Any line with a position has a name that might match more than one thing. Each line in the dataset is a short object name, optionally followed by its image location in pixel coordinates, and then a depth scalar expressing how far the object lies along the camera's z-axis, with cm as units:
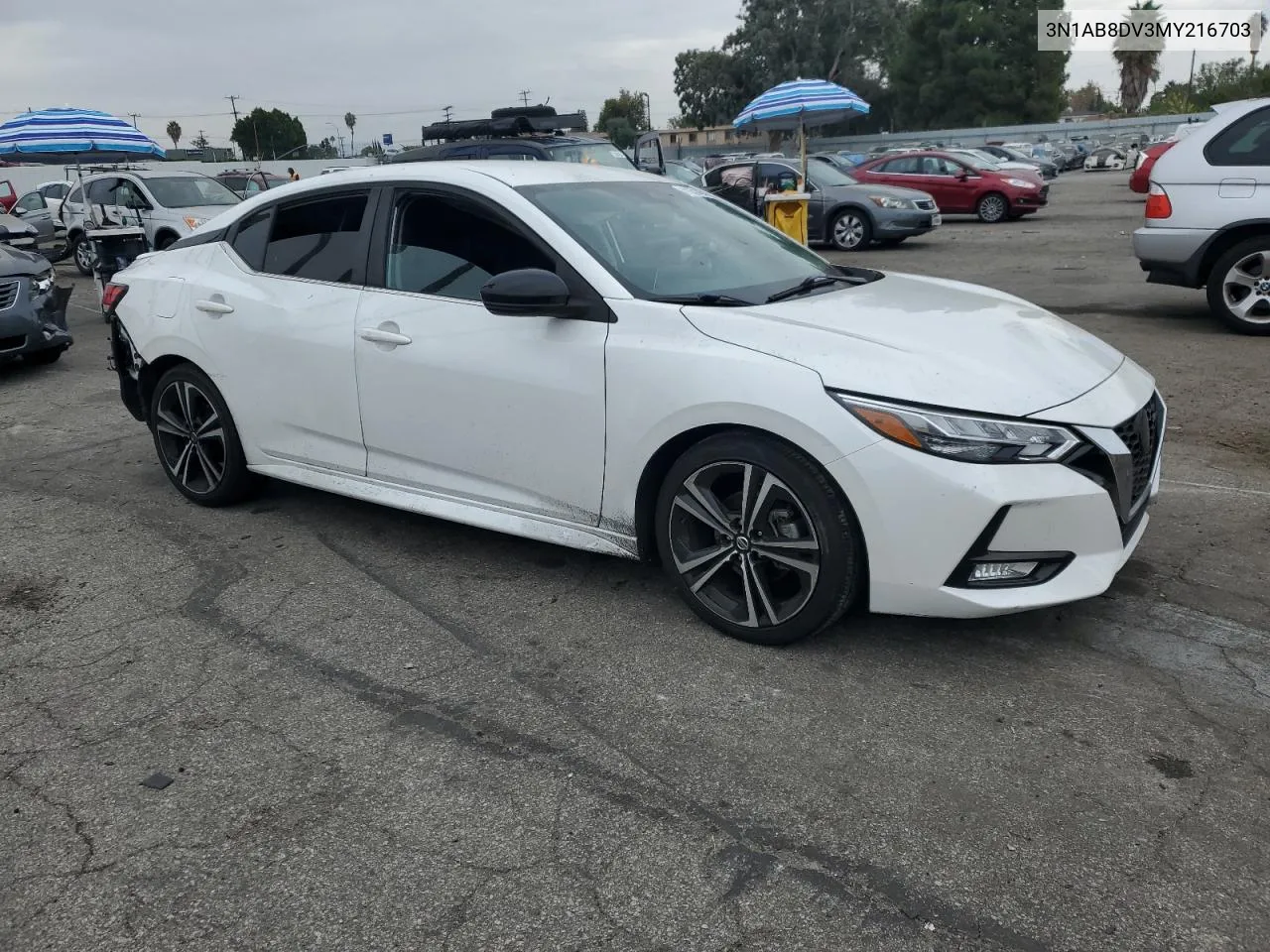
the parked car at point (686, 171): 2044
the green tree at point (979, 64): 6656
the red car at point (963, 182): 2122
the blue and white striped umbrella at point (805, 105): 1711
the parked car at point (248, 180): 2294
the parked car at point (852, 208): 1705
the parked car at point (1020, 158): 3215
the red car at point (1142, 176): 1557
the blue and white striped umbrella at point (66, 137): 1399
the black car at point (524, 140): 1242
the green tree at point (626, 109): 10662
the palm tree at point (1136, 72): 8819
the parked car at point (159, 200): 1517
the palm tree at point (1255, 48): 5673
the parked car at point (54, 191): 2298
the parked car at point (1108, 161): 4666
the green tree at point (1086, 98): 13175
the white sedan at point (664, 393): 327
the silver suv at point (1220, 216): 815
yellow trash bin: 1259
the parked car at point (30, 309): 885
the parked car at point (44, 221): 1434
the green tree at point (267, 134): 8450
